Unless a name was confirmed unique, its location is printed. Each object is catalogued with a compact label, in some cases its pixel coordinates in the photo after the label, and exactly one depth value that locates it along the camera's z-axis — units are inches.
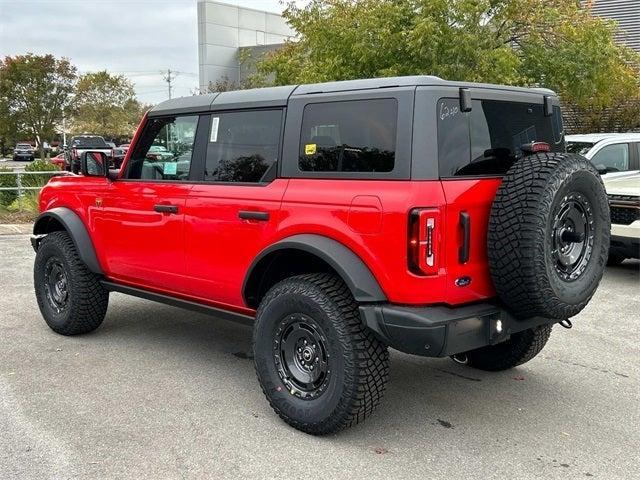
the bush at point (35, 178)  567.2
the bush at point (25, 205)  530.0
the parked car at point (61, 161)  1118.0
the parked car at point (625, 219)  302.0
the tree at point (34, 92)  1424.7
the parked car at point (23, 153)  1869.1
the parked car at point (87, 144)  1137.2
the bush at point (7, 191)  553.3
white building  1412.4
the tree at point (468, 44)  440.5
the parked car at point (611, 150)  364.2
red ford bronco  129.8
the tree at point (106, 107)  2031.3
